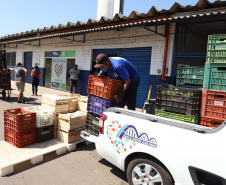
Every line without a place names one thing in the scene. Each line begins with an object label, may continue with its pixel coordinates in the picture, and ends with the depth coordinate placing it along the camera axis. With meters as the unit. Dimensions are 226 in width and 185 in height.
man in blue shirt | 3.98
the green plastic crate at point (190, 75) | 3.67
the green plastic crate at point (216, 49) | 3.16
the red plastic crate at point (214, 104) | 3.04
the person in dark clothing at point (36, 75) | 10.62
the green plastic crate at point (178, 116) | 3.23
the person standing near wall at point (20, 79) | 8.87
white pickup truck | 2.02
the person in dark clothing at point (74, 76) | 11.40
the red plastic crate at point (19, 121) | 3.93
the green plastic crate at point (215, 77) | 3.13
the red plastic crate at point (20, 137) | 3.94
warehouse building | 6.61
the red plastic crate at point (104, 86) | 3.91
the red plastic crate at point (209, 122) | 3.09
